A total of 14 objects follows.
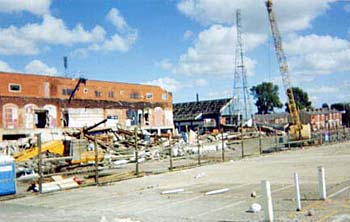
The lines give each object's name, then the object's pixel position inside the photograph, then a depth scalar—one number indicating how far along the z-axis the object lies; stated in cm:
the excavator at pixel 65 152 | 2833
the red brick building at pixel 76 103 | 6143
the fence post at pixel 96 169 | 2050
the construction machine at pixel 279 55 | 6776
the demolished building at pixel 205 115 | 10319
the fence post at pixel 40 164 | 1817
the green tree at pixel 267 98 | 15962
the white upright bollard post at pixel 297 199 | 1130
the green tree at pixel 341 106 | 15335
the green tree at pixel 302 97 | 15427
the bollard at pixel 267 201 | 933
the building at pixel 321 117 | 12594
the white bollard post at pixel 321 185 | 1232
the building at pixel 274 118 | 13584
